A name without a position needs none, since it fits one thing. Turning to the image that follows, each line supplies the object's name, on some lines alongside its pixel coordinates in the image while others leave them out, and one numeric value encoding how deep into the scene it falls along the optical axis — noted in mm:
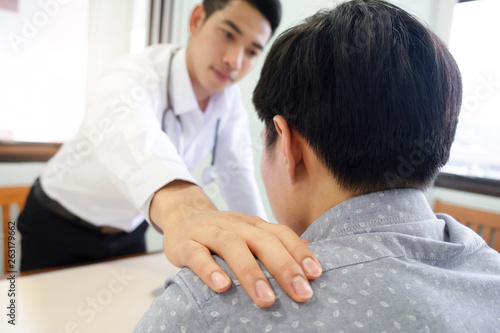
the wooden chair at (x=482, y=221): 1687
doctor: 856
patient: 396
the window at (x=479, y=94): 2037
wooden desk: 759
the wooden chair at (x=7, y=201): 1518
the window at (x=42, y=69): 1998
